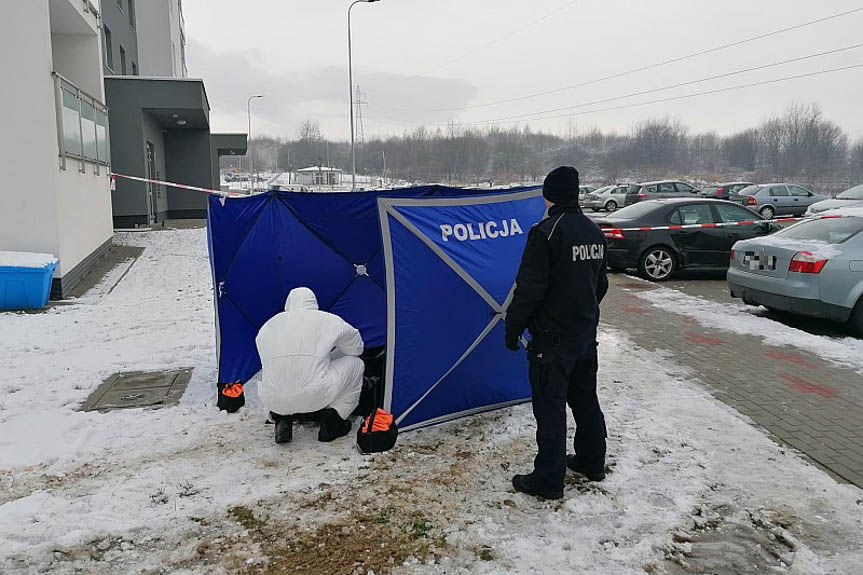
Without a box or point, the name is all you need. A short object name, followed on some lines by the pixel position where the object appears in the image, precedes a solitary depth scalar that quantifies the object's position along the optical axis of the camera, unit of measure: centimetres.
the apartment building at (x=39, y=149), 962
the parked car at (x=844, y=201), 2030
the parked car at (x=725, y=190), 3353
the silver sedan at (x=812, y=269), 777
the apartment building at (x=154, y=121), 2083
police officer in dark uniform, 384
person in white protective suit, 455
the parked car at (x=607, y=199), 3956
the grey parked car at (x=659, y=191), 3169
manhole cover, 562
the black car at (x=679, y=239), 1230
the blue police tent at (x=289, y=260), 571
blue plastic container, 909
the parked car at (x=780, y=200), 2869
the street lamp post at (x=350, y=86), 3613
